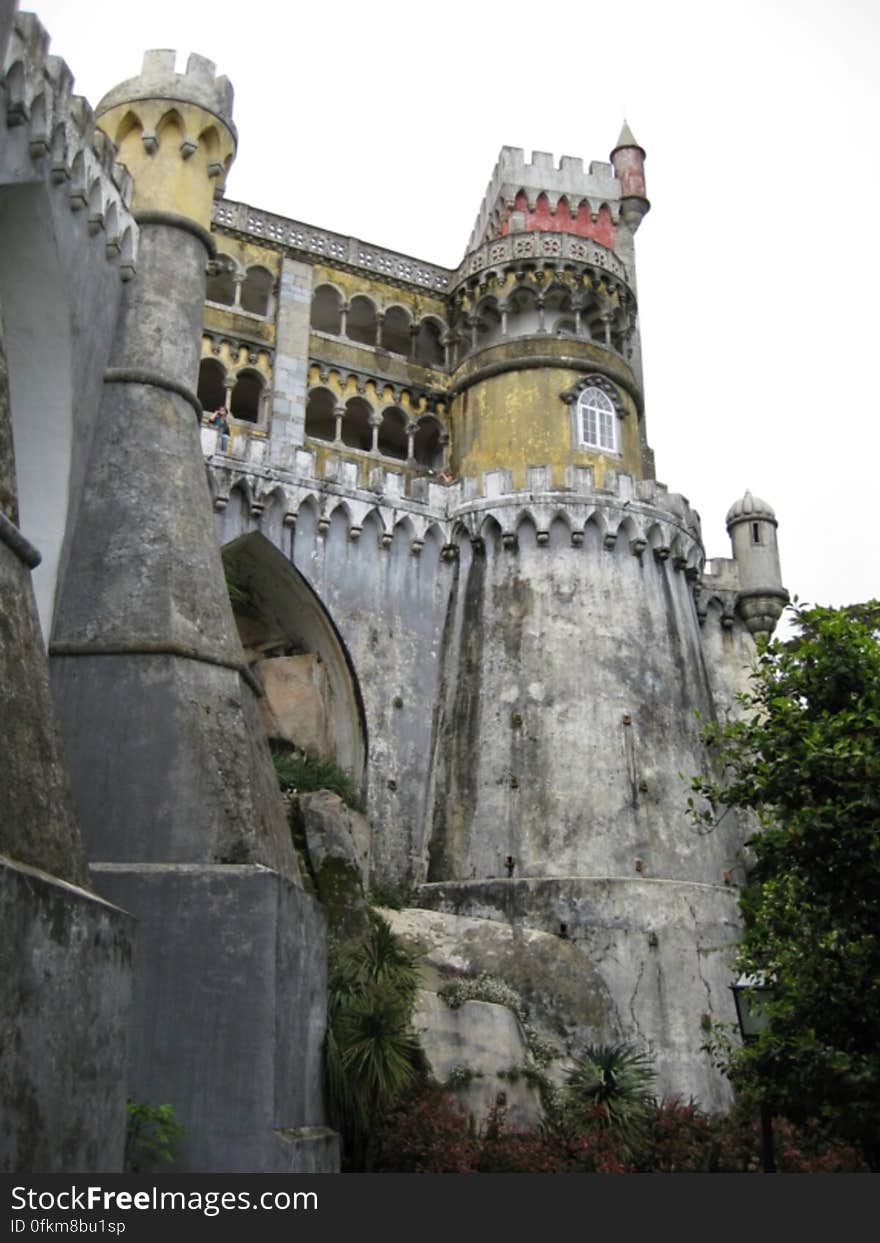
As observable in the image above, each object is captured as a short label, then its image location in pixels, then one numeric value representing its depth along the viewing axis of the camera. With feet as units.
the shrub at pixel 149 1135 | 37.93
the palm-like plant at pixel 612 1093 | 60.29
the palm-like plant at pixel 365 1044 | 50.42
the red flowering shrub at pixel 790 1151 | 54.75
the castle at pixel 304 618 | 41.24
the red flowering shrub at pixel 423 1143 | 51.78
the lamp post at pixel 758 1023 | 44.73
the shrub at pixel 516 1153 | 53.47
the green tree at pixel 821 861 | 42.75
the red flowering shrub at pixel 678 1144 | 57.11
